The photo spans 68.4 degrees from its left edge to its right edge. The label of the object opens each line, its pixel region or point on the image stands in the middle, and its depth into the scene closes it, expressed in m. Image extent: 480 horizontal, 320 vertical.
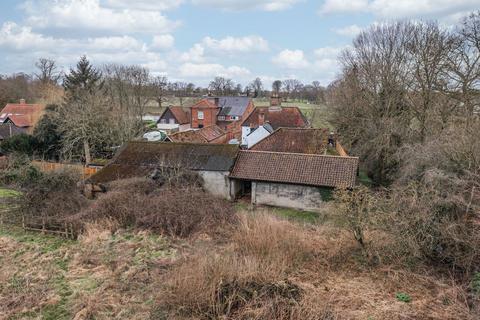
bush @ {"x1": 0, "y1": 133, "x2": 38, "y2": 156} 31.72
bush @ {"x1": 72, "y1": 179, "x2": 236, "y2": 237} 16.22
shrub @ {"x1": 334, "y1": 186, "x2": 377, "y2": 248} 12.68
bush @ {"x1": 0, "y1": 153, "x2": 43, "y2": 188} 21.80
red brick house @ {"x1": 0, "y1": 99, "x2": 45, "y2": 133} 42.97
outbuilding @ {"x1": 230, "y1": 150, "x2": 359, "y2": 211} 21.95
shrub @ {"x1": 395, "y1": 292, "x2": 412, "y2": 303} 10.46
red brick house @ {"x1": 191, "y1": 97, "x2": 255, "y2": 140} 54.91
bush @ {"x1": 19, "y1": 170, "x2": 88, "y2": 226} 18.19
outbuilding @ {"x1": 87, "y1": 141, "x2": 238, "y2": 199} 24.03
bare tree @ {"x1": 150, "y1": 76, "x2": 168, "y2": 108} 59.25
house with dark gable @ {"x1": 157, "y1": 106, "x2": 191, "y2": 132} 56.66
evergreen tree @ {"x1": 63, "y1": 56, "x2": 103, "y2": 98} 39.50
